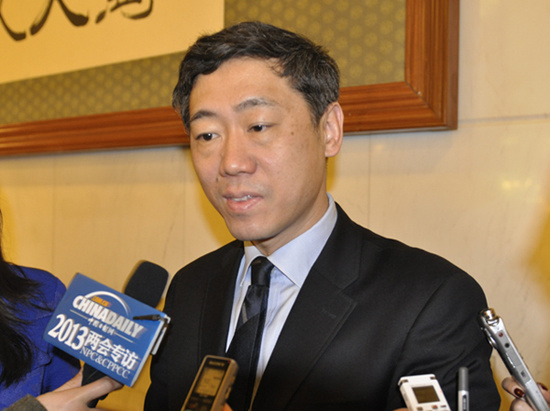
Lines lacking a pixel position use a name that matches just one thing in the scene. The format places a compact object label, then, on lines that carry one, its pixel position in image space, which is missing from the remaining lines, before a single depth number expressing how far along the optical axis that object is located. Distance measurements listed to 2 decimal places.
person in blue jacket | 1.58
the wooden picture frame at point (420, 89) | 1.66
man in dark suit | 1.21
